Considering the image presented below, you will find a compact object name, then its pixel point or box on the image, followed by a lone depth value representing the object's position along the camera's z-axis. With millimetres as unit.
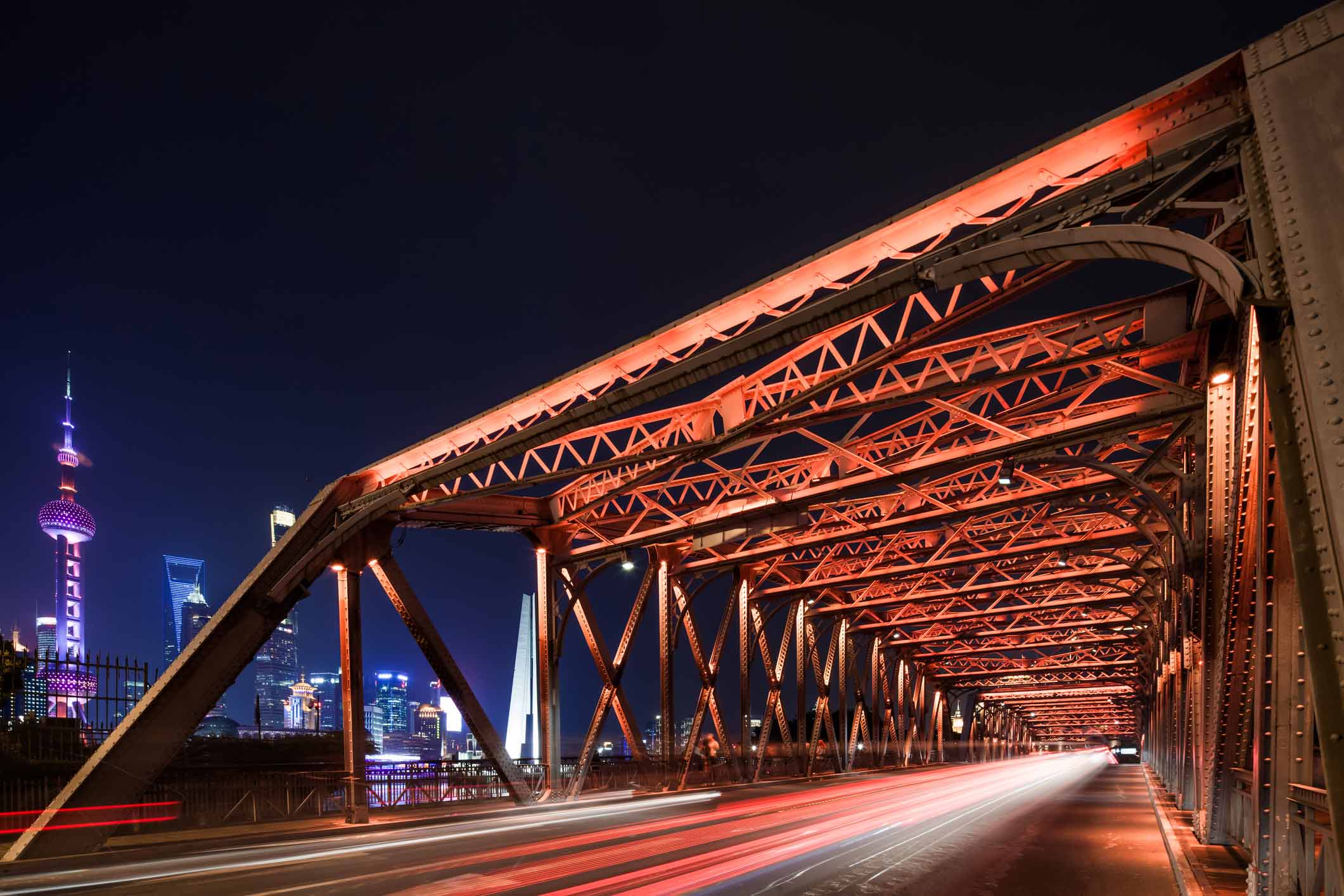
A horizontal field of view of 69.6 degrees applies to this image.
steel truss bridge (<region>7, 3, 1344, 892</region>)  6129
